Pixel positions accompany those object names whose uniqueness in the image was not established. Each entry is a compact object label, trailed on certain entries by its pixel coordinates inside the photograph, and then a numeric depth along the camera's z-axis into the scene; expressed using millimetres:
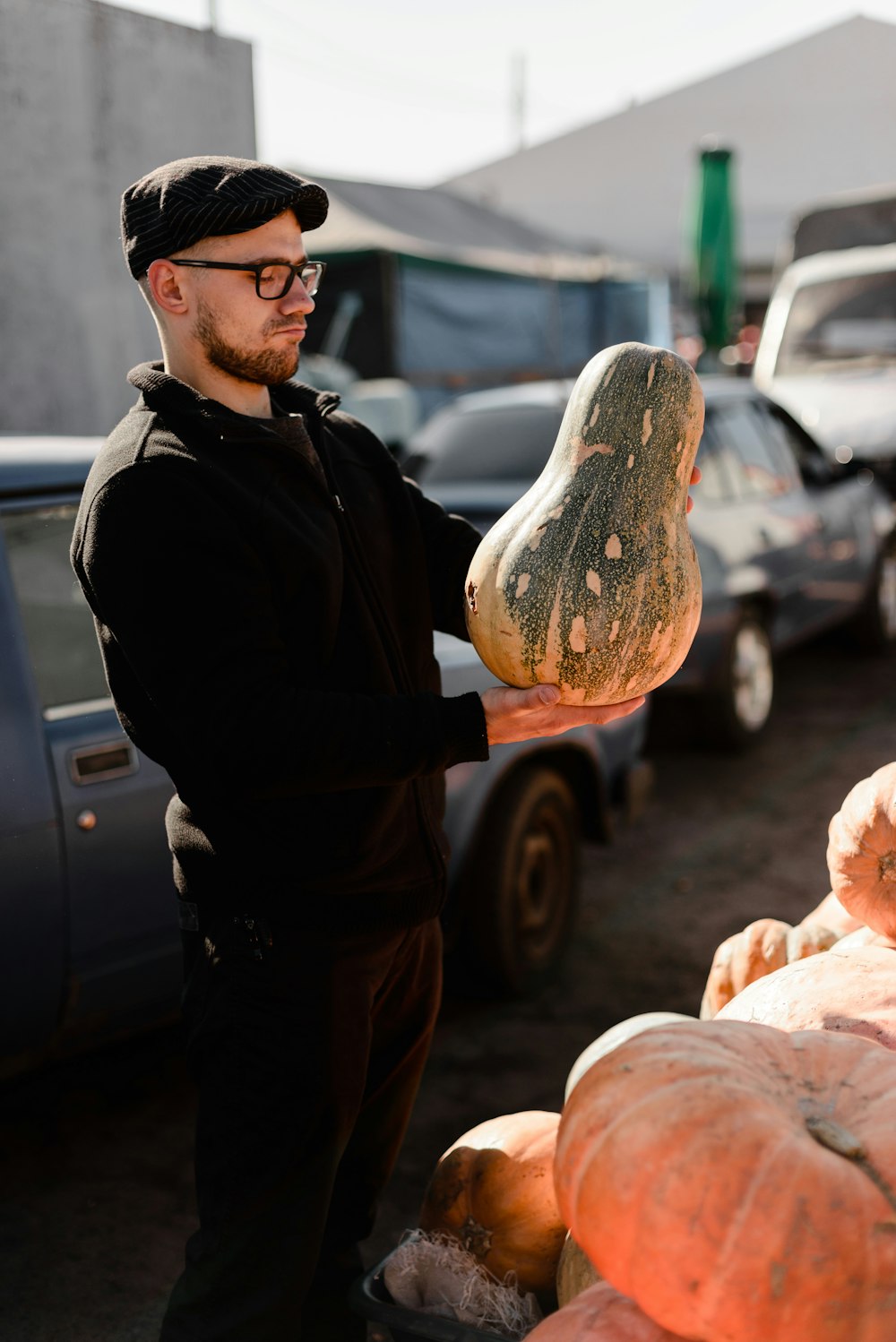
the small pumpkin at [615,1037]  2146
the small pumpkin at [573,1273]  1863
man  1822
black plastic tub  1874
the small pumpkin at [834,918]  2555
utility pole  45406
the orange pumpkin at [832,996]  1826
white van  9625
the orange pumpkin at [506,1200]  2061
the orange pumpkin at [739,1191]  1418
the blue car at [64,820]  2928
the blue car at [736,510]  6242
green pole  14148
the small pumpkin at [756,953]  2408
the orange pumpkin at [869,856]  2211
